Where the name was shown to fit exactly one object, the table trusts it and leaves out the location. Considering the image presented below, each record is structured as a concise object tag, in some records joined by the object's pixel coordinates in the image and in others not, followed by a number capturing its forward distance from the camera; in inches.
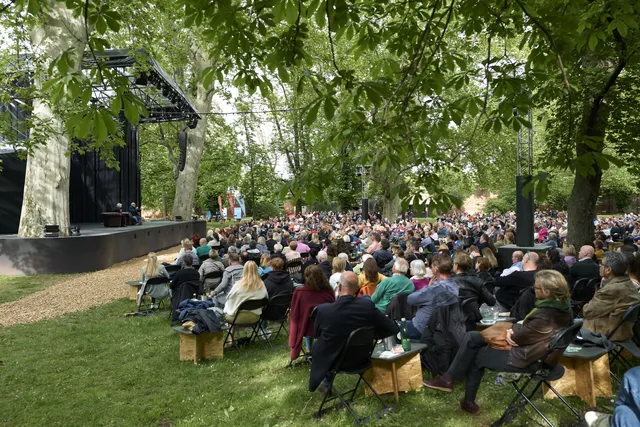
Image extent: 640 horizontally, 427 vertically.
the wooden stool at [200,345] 235.9
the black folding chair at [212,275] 328.5
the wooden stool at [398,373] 181.6
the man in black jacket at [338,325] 165.9
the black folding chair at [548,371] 143.9
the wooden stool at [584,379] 167.8
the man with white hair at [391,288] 228.7
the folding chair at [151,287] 341.1
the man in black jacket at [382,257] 406.3
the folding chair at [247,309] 244.9
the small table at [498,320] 204.8
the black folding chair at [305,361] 205.2
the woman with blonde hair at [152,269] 350.0
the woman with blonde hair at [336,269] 284.2
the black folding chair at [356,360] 160.6
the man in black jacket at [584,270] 288.4
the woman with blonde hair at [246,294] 251.1
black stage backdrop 968.9
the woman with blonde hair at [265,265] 341.6
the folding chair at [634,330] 176.2
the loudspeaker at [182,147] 1019.3
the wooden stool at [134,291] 395.1
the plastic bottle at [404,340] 183.0
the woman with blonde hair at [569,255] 347.2
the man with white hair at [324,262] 354.0
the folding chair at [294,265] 409.7
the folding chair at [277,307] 257.4
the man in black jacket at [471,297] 189.9
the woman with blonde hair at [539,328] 149.5
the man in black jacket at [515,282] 245.1
